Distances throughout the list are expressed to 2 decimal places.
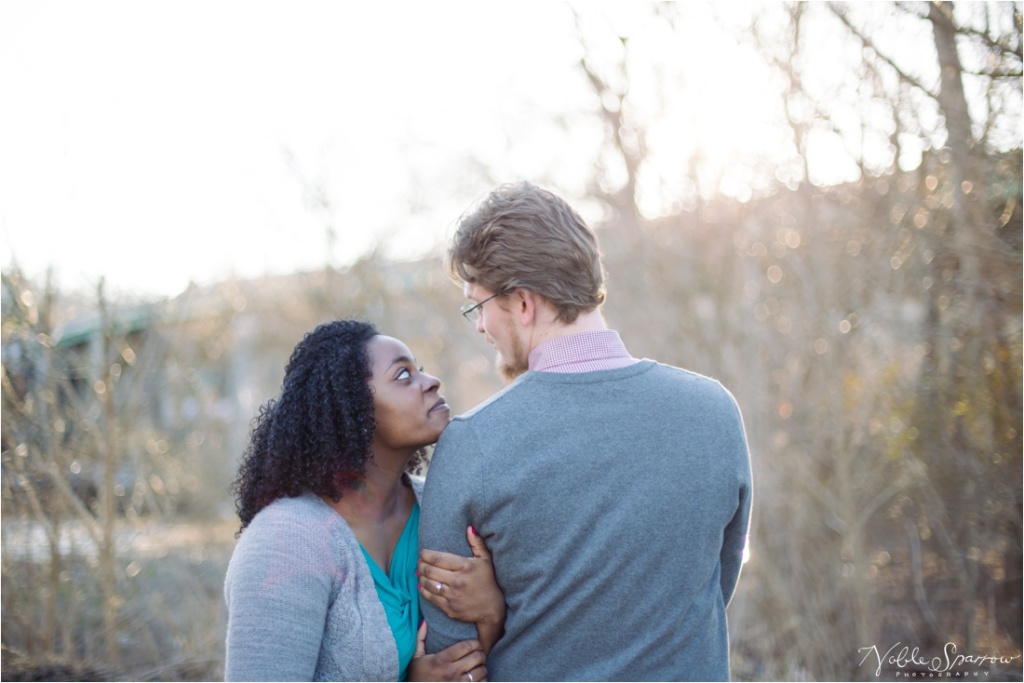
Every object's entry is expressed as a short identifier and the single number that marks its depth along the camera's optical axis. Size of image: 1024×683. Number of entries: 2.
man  1.89
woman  1.95
